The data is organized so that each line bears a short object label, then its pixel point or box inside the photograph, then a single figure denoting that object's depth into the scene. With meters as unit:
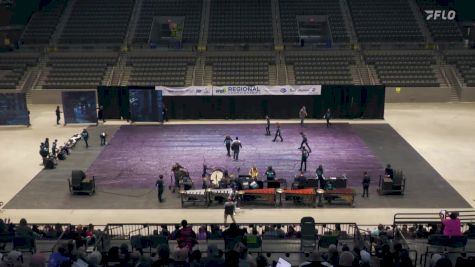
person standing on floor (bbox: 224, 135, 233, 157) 30.91
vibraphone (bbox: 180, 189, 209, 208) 23.80
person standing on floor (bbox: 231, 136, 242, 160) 29.81
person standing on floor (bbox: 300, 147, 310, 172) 28.05
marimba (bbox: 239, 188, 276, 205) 23.77
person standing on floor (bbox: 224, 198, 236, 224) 21.36
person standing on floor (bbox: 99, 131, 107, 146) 33.62
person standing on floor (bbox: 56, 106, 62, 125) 39.16
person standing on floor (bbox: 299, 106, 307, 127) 38.31
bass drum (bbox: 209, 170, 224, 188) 24.80
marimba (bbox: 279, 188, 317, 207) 23.68
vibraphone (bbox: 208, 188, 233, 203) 23.94
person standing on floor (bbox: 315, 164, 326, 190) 24.84
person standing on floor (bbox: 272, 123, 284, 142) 34.38
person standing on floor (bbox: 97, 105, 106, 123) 40.53
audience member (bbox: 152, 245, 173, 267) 11.23
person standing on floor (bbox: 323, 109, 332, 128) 38.52
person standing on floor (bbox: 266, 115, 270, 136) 35.98
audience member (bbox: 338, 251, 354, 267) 11.27
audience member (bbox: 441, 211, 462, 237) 16.03
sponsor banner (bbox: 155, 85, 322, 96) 40.62
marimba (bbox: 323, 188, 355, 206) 23.69
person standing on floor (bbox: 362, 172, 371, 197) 24.24
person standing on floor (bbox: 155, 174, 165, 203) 23.83
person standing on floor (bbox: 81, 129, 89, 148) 32.91
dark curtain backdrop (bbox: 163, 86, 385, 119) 40.91
